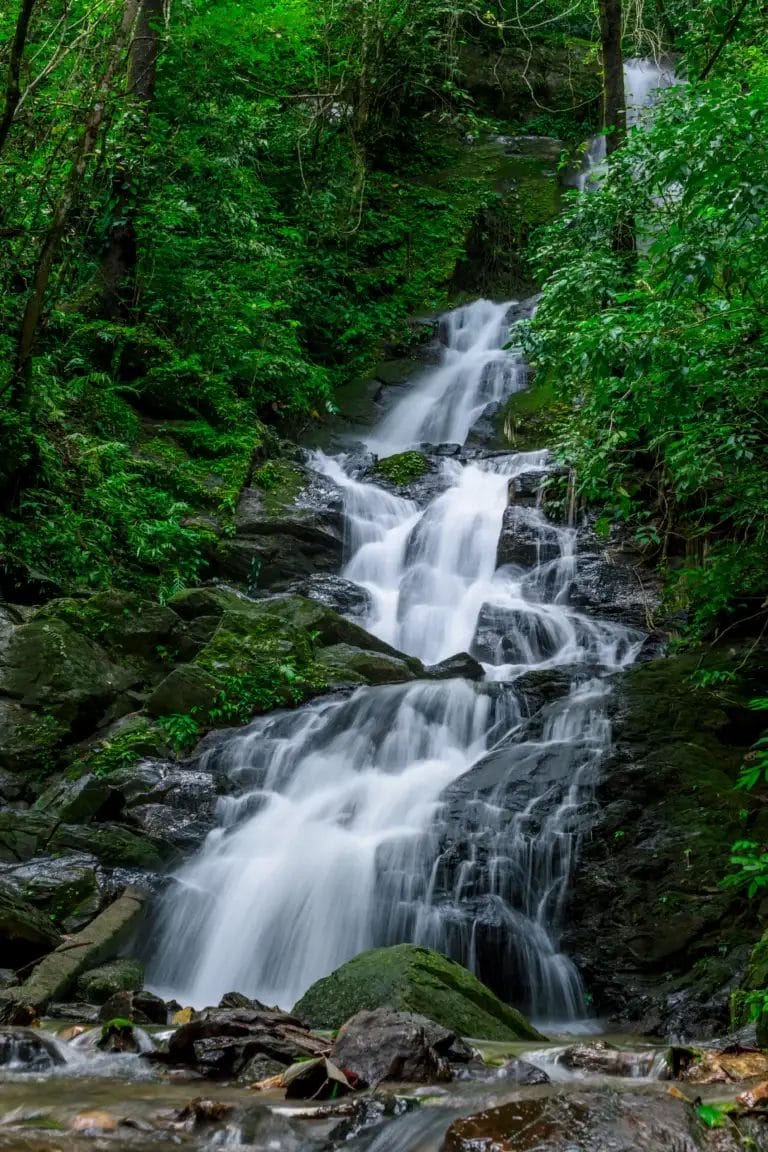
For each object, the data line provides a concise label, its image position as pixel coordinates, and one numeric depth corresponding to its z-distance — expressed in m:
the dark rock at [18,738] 8.09
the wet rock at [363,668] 10.14
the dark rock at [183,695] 9.01
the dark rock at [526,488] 13.66
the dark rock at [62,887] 6.43
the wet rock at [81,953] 5.28
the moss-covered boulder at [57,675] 8.45
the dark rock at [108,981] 5.61
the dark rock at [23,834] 6.91
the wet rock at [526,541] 12.73
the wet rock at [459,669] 10.45
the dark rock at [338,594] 12.34
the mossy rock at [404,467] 15.08
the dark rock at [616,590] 11.49
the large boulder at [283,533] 12.36
